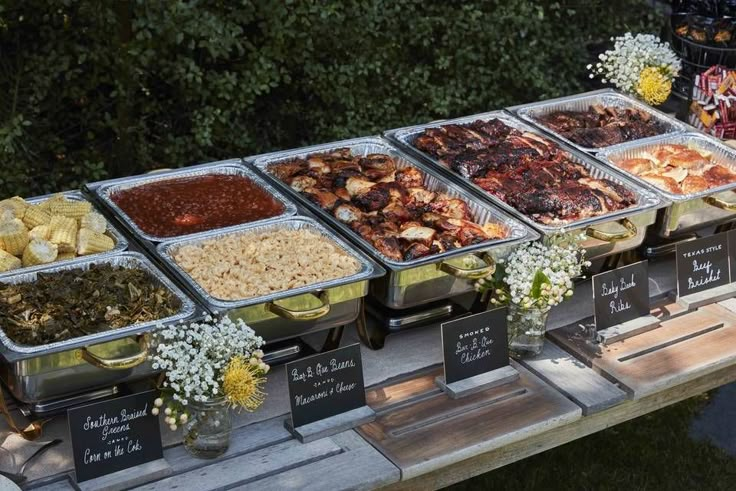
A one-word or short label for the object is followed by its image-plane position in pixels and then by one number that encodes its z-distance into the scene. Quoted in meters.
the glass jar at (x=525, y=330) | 4.66
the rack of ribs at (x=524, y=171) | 5.18
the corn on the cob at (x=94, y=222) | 4.63
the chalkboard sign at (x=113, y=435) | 3.72
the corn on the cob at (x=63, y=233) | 4.46
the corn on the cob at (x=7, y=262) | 4.33
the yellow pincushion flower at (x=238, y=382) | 3.82
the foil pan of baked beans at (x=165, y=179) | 4.78
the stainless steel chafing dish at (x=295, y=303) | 4.19
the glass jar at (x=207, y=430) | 3.88
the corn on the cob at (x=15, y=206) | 4.54
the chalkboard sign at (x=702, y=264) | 5.15
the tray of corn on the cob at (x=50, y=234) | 4.40
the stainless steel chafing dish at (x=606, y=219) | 5.01
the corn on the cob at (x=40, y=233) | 4.47
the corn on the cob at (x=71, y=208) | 4.65
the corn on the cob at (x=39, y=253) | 4.39
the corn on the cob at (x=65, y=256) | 4.46
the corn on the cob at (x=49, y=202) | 4.71
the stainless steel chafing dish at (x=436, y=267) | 4.56
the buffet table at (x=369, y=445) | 3.85
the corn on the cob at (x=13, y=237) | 4.40
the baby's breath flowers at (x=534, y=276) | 4.54
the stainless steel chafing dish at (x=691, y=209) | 5.35
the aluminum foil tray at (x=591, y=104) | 6.34
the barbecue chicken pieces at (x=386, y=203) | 4.79
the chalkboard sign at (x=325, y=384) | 4.07
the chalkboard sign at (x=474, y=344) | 4.41
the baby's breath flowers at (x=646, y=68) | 6.70
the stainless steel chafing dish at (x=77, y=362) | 3.80
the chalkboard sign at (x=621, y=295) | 4.82
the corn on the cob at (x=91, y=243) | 4.49
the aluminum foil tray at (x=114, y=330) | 3.80
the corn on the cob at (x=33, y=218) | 4.55
